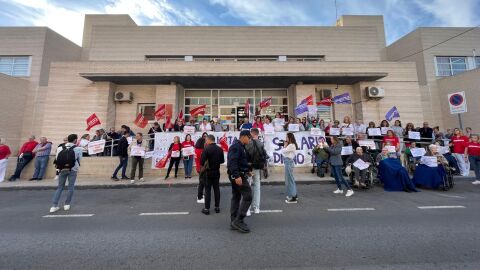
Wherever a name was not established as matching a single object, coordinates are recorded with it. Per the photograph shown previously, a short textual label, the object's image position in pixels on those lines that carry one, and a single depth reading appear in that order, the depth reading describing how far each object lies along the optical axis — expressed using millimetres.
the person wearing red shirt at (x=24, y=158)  10273
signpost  9487
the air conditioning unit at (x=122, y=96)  14744
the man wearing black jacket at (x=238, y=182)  4227
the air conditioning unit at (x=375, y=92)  14370
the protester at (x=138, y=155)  9523
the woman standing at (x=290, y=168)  6102
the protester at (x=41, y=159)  10250
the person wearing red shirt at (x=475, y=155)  8445
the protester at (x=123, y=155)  9586
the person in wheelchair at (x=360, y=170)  7668
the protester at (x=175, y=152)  9734
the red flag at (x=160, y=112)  12586
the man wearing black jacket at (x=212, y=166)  5340
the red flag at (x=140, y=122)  11734
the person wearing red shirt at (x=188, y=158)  9539
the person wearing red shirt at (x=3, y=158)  10031
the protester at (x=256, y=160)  5082
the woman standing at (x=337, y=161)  6922
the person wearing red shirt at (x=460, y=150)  9398
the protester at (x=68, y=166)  5789
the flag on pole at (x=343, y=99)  11619
